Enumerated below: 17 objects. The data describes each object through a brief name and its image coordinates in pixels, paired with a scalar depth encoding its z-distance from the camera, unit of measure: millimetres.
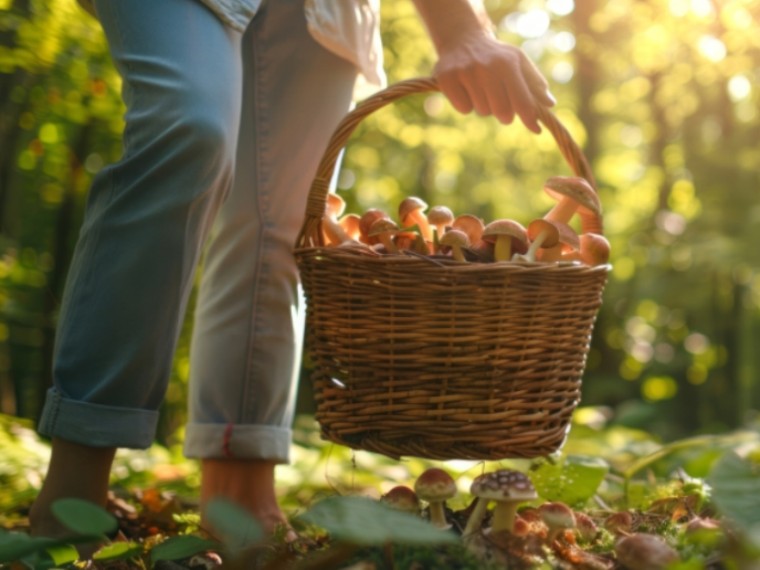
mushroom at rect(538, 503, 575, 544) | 1313
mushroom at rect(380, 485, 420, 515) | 1405
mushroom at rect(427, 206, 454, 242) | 1715
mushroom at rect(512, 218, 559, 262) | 1577
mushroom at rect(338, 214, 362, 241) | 1835
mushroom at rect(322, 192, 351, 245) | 1738
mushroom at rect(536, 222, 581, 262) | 1608
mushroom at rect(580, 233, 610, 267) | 1604
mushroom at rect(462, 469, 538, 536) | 1271
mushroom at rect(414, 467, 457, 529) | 1372
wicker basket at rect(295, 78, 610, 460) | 1480
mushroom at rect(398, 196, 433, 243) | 1781
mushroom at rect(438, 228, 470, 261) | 1537
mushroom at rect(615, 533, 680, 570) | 1148
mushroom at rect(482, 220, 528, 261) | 1551
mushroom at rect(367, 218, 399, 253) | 1634
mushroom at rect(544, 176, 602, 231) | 1670
